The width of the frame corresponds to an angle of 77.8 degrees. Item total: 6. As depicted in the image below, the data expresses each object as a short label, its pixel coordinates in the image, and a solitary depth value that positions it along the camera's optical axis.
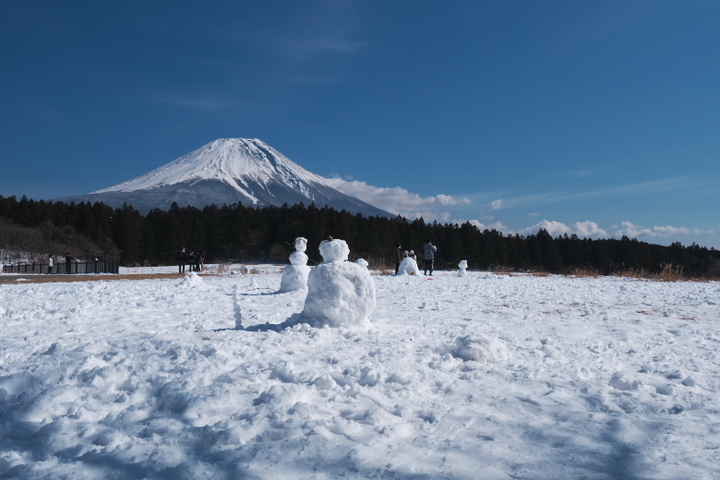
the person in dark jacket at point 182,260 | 26.75
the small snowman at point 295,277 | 12.72
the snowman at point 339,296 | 6.21
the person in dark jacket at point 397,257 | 24.05
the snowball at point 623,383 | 3.97
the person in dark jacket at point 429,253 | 22.17
